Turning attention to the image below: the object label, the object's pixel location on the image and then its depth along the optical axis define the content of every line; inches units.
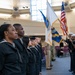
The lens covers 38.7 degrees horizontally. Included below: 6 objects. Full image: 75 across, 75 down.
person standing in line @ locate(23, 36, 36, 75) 97.3
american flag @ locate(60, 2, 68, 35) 232.6
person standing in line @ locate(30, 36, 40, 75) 110.2
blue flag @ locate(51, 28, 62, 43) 221.1
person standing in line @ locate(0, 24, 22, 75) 57.1
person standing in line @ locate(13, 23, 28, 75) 74.0
